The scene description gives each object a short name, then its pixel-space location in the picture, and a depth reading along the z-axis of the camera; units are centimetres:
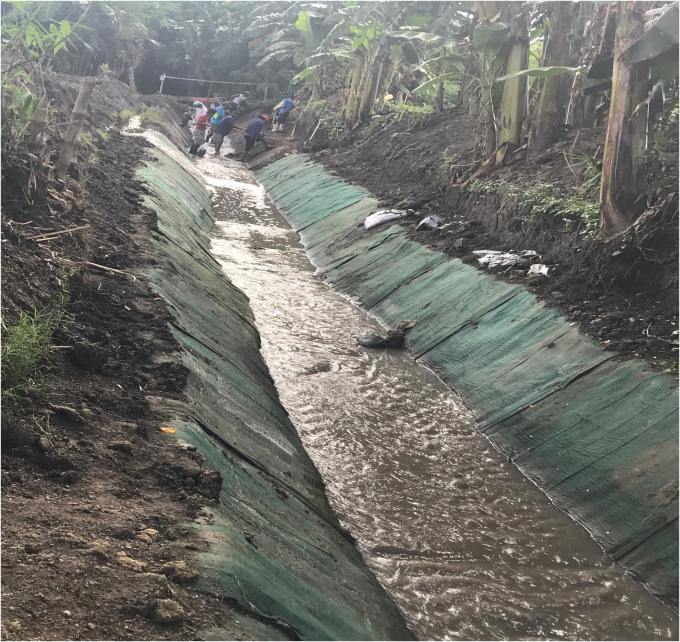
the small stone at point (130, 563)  241
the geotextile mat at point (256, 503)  261
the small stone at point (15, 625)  197
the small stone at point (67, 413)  338
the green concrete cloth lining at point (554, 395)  404
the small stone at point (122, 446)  332
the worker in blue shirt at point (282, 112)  2289
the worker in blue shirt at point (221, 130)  2073
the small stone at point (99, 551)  242
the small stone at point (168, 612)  217
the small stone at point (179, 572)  241
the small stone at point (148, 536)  262
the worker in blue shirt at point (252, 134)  2080
